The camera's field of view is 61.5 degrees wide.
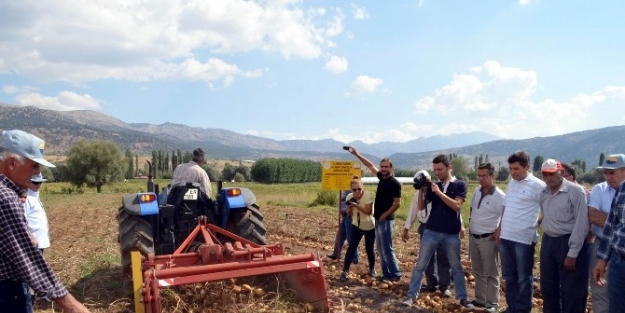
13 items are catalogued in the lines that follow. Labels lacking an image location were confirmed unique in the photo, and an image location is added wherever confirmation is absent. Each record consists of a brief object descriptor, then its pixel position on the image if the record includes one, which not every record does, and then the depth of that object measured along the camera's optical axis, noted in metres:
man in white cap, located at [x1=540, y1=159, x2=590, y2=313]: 4.95
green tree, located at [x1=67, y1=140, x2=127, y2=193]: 40.38
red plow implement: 4.37
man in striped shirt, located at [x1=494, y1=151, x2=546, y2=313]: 5.42
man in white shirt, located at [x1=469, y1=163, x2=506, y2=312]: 5.92
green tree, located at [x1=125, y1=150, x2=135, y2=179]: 46.08
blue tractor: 6.21
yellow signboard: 9.34
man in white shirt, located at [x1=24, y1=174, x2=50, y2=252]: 4.78
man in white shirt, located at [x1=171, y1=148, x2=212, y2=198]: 6.79
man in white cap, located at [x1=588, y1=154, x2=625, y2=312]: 3.68
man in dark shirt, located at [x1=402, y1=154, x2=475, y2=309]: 6.06
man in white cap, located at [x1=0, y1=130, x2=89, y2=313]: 2.63
